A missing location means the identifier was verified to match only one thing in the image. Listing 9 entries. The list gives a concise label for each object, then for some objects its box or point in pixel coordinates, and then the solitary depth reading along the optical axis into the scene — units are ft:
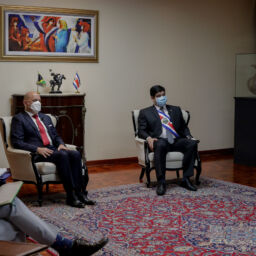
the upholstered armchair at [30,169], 17.04
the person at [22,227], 9.90
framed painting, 22.38
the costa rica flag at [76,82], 23.61
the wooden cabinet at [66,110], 22.06
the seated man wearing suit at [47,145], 16.96
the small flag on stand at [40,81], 22.34
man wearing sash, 19.44
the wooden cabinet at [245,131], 25.29
